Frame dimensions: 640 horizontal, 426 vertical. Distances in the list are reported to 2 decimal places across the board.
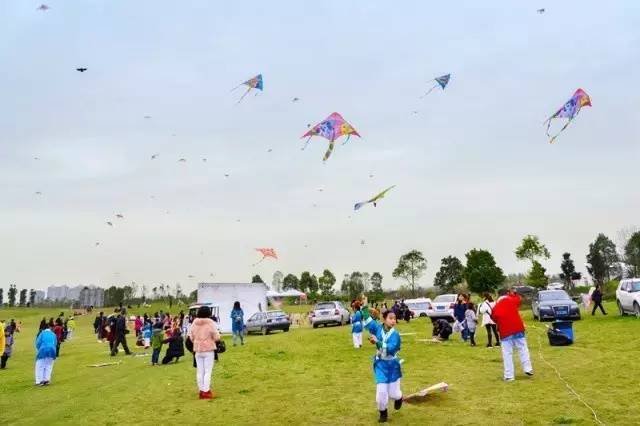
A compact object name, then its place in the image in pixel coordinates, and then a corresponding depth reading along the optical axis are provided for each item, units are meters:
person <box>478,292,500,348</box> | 18.31
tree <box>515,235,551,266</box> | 66.31
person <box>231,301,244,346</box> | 23.30
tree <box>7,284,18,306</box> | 130.25
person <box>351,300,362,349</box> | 19.78
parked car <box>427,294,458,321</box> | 32.48
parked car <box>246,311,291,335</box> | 32.72
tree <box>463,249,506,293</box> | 73.00
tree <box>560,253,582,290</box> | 84.53
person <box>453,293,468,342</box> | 20.59
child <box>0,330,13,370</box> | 21.59
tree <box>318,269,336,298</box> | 95.50
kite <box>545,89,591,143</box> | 18.25
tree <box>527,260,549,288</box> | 63.47
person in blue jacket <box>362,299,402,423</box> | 8.68
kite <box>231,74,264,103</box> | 17.98
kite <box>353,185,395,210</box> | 16.43
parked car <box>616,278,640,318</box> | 25.16
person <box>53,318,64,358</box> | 27.13
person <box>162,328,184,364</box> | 19.58
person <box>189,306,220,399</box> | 11.41
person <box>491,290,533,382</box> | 11.69
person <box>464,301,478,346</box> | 19.47
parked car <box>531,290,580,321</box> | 26.41
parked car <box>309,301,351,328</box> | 35.75
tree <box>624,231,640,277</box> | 75.64
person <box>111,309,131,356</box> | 23.66
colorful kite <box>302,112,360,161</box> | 18.50
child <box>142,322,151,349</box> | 28.03
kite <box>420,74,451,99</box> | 18.20
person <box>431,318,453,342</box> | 21.77
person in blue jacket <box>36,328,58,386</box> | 15.88
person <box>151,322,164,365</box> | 19.25
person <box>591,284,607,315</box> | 29.29
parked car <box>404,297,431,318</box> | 38.06
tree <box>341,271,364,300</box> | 100.19
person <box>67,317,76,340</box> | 41.24
